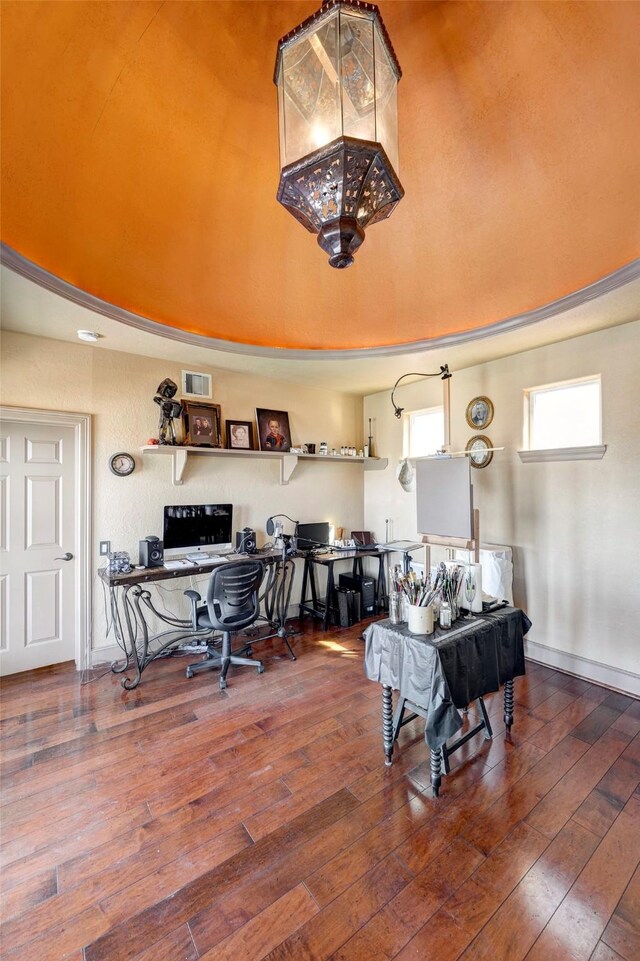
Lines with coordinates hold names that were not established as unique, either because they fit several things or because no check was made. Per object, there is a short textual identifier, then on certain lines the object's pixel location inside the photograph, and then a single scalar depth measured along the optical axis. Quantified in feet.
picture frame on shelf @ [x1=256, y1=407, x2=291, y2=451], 14.69
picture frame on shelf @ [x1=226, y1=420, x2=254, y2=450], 13.99
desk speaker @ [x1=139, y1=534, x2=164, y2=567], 11.50
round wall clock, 11.76
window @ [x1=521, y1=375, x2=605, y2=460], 10.82
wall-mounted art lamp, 11.28
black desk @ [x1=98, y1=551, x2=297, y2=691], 10.60
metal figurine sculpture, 12.23
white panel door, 10.68
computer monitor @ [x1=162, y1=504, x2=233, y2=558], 12.56
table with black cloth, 6.37
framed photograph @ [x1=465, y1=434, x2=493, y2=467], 13.12
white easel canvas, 9.72
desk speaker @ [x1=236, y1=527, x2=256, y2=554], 13.53
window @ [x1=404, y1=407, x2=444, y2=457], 15.35
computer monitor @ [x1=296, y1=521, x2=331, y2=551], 15.57
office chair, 10.25
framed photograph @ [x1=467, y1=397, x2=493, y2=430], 13.07
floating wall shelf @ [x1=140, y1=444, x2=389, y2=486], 12.20
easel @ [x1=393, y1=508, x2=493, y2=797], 6.64
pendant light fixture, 4.43
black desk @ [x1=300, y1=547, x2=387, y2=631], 14.01
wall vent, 13.20
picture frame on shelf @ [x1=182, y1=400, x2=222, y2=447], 12.94
